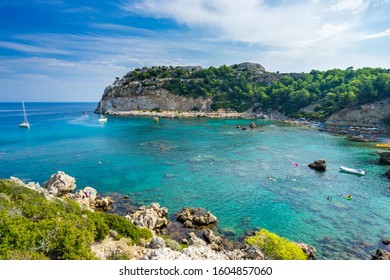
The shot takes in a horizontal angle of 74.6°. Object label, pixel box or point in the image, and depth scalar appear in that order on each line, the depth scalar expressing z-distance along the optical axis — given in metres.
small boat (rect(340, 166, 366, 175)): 42.94
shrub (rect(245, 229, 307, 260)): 17.95
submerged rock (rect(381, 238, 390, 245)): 23.88
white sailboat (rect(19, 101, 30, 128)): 99.81
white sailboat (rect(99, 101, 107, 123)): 111.75
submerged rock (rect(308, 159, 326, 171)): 45.03
